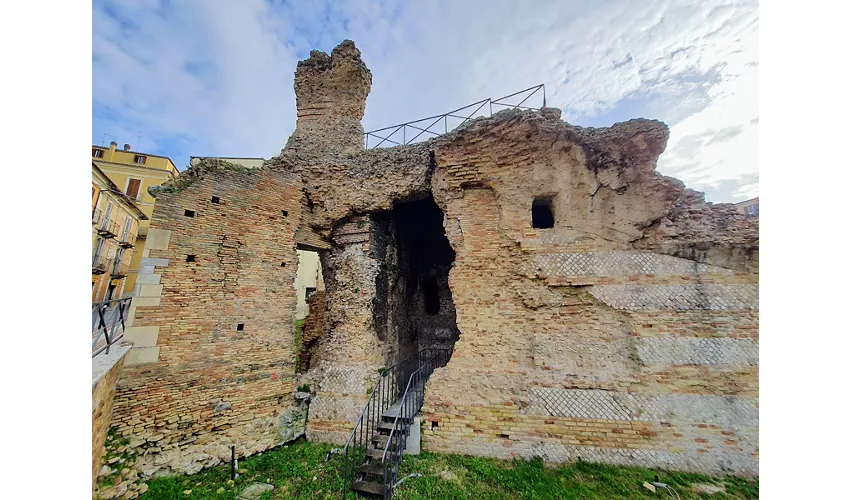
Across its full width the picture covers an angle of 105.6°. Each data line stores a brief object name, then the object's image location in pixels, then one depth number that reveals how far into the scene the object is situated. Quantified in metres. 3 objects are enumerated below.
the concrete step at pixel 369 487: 4.93
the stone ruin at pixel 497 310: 5.56
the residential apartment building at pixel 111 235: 16.03
